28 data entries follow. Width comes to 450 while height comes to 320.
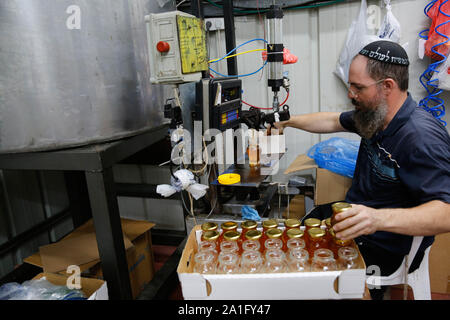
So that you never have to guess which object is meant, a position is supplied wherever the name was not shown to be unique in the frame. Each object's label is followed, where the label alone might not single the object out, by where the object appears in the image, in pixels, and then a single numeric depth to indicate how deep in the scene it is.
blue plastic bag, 1.74
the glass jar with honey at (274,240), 0.92
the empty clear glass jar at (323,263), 0.85
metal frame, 1.09
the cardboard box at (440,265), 1.69
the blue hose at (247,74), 2.20
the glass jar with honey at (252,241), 0.91
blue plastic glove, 1.45
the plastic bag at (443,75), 1.81
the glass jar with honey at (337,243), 0.91
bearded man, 0.99
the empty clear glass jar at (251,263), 0.85
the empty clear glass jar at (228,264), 0.86
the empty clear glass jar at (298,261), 0.86
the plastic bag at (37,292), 1.21
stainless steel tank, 0.97
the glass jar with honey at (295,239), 0.91
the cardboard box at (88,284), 1.12
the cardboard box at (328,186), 1.76
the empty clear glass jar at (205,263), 0.88
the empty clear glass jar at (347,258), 0.85
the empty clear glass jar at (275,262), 0.86
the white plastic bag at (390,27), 1.92
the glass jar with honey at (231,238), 0.92
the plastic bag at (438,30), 1.76
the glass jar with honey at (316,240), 0.89
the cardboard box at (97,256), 1.54
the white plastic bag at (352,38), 2.05
